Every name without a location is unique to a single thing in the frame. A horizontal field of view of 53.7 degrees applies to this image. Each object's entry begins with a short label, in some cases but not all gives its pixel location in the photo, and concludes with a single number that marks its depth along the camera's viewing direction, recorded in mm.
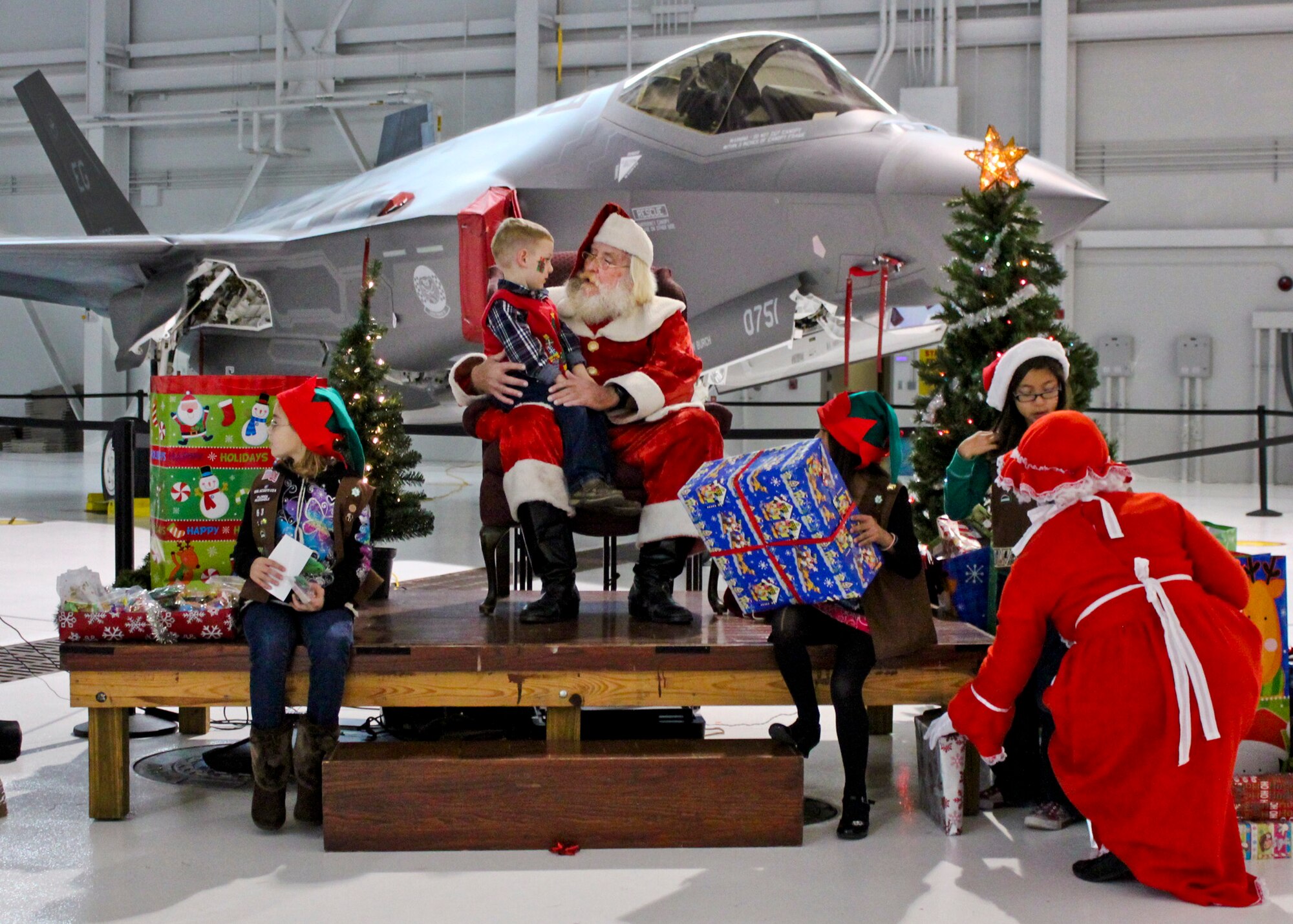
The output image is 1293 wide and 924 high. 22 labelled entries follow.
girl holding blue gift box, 3268
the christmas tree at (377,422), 4766
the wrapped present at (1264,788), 3123
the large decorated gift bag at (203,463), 3932
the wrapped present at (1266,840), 3096
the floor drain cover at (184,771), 3721
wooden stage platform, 3307
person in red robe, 2754
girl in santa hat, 3586
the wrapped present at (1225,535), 3777
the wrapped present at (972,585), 4059
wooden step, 3090
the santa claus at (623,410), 3756
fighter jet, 6953
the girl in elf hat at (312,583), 3242
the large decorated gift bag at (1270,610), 3408
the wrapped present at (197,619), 3379
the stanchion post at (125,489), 4379
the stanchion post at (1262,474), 9977
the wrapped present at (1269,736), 3396
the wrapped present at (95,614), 3354
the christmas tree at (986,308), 4438
